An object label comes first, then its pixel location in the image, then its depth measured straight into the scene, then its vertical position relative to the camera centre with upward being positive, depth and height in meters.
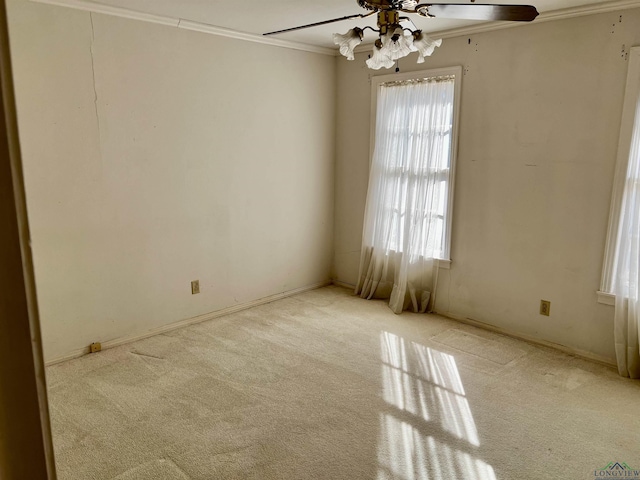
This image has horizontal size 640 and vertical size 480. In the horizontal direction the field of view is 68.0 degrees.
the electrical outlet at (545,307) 3.77 -1.14
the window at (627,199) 3.17 -0.24
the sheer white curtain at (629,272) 3.21 -0.74
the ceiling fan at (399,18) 2.15 +0.66
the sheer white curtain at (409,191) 4.21 -0.27
